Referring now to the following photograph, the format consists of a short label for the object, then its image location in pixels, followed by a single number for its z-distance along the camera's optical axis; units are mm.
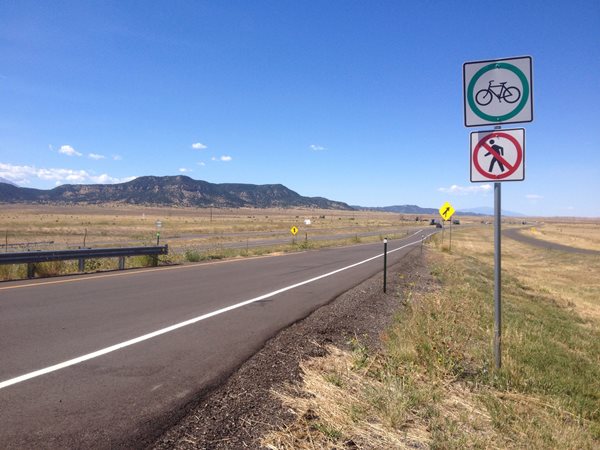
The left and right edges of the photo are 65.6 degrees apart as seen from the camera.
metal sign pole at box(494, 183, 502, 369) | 5215
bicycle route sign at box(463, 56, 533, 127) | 5113
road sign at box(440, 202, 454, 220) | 30552
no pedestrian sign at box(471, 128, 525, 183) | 5055
